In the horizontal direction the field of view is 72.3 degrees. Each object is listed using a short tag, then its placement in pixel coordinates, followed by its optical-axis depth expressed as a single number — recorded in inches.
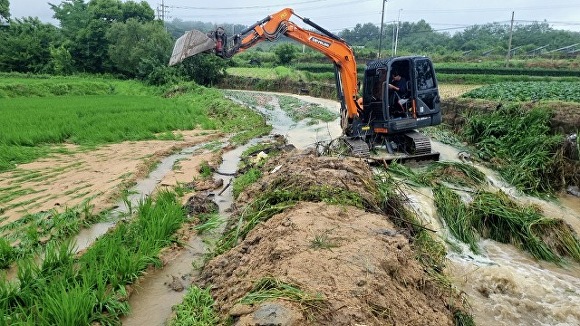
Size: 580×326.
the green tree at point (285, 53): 1953.7
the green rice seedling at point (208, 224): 251.7
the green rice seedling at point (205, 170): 371.2
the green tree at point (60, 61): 1554.9
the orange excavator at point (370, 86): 376.8
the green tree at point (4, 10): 1725.9
